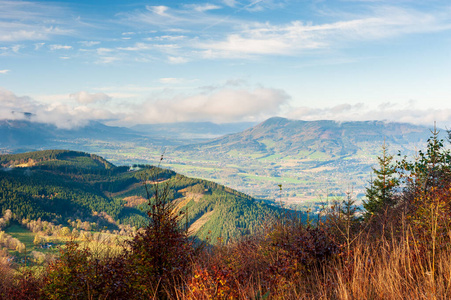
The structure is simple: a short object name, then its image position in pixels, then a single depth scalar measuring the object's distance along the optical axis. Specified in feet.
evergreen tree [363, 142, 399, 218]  80.53
